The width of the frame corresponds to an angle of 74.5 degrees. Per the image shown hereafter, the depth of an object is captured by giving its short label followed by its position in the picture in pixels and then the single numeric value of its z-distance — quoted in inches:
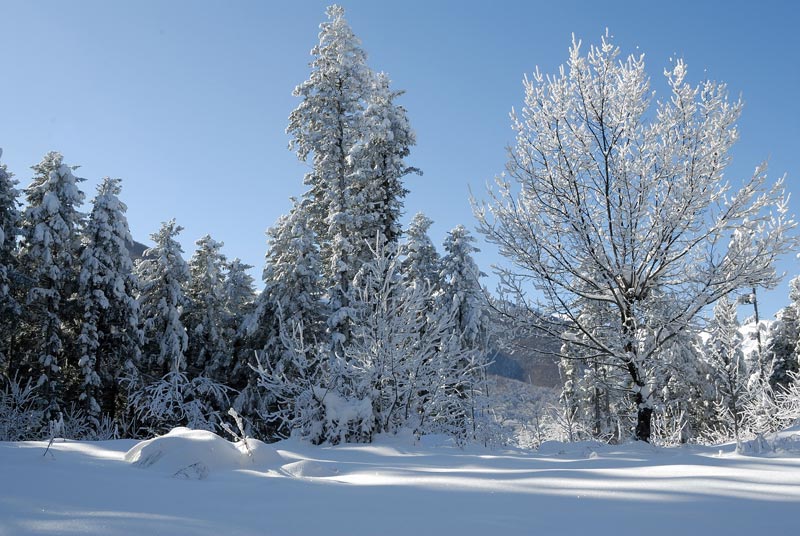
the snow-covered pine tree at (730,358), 798.2
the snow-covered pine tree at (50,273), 760.3
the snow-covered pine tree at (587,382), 398.9
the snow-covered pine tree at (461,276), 953.7
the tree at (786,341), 1179.3
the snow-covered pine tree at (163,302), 861.2
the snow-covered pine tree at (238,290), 1027.3
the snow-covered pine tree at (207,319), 918.4
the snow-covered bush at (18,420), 452.4
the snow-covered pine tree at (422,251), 999.6
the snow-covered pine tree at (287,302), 823.7
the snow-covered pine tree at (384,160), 791.1
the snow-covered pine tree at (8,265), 716.7
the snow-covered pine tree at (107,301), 794.2
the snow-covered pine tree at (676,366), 380.8
